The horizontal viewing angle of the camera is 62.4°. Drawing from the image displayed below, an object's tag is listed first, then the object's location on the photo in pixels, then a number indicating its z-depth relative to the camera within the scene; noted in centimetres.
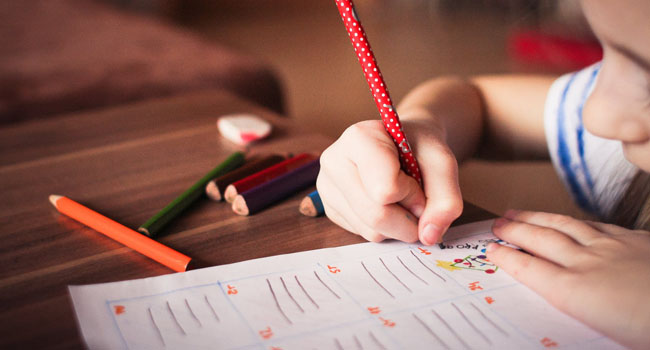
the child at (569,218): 32
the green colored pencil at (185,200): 42
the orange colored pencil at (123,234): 37
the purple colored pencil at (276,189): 45
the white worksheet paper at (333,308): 30
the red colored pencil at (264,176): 46
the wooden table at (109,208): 35
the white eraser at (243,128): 60
